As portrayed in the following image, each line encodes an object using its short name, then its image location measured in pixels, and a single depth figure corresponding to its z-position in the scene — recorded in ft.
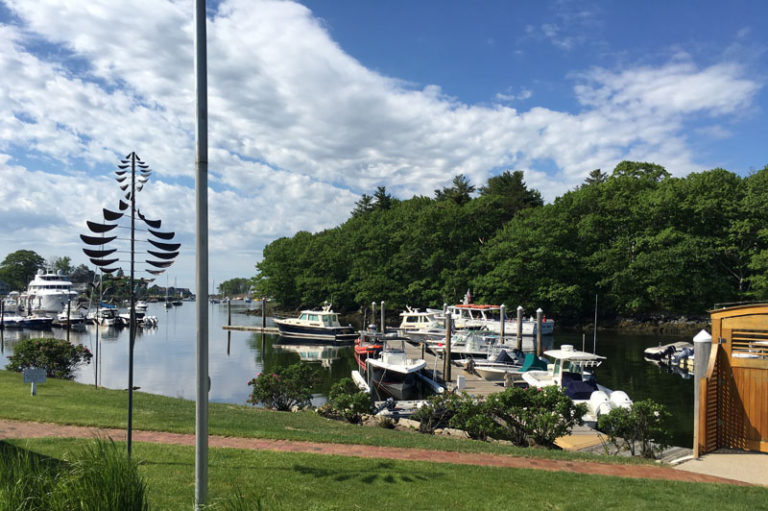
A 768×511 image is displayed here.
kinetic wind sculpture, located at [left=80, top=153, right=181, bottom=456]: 25.36
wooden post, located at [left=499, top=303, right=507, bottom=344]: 124.67
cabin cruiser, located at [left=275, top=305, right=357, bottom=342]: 175.22
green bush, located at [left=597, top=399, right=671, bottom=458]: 40.11
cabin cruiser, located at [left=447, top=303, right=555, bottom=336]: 152.35
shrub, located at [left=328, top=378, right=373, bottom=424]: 52.90
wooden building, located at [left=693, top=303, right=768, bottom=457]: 38.27
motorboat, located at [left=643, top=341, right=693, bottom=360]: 123.85
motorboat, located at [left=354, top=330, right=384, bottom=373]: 98.71
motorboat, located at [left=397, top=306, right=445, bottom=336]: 158.57
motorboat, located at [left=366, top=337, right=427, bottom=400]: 78.48
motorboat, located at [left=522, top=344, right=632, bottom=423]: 62.13
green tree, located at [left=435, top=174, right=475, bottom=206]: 287.89
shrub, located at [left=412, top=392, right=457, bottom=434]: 51.13
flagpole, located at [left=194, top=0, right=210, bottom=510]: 18.26
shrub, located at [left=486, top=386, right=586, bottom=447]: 43.18
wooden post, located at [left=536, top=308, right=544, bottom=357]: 110.42
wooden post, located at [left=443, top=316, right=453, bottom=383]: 88.89
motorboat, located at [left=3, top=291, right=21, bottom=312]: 309.75
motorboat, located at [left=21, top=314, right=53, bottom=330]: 221.58
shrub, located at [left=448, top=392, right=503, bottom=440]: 44.47
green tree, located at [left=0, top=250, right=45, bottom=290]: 457.27
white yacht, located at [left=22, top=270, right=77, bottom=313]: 274.30
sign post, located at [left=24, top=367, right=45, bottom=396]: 48.29
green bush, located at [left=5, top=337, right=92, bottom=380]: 77.05
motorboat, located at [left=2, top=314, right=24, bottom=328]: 221.66
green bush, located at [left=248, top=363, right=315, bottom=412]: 62.59
